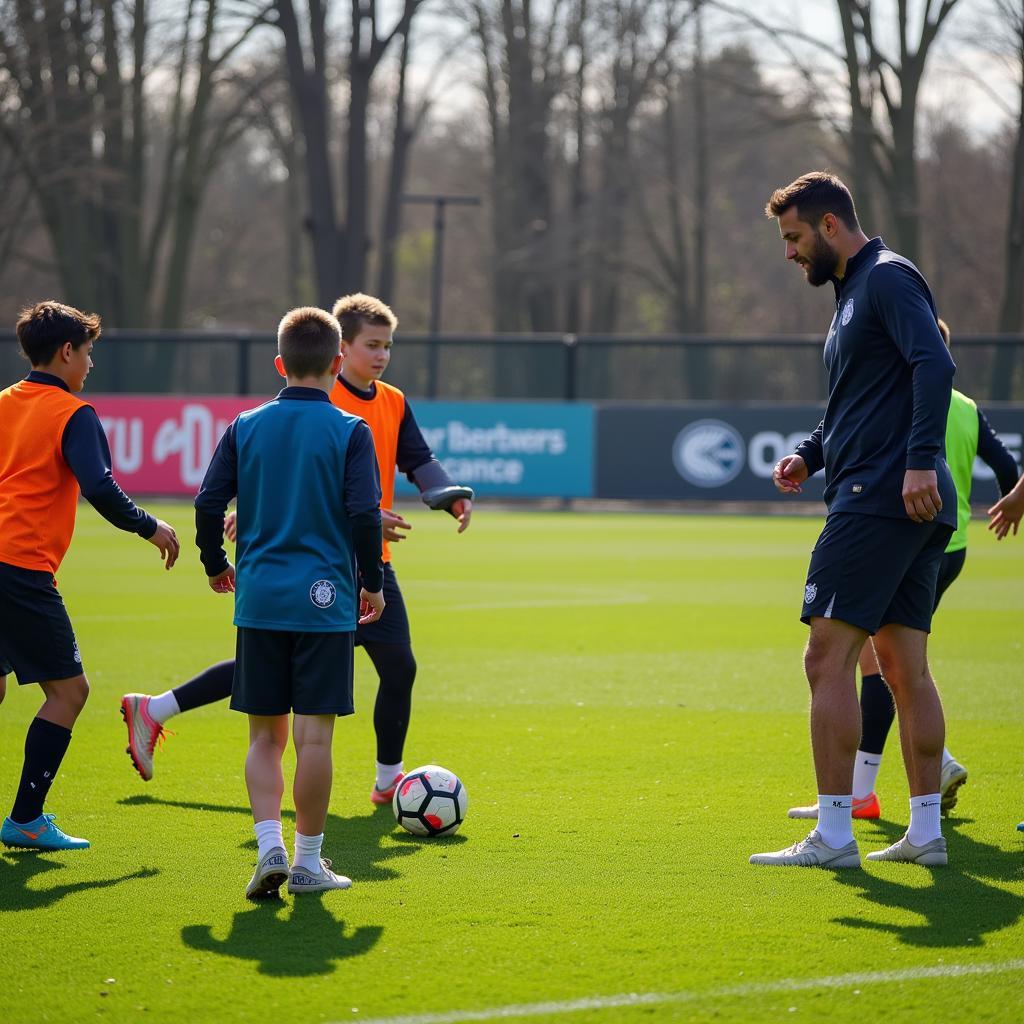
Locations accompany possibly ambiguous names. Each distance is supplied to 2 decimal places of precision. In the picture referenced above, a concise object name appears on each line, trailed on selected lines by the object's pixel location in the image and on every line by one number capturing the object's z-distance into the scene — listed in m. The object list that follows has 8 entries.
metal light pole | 64.25
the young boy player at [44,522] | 11.34
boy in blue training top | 9.91
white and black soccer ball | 11.83
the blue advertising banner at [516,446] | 49.81
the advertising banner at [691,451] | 48.81
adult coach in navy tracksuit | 10.37
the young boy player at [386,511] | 12.90
